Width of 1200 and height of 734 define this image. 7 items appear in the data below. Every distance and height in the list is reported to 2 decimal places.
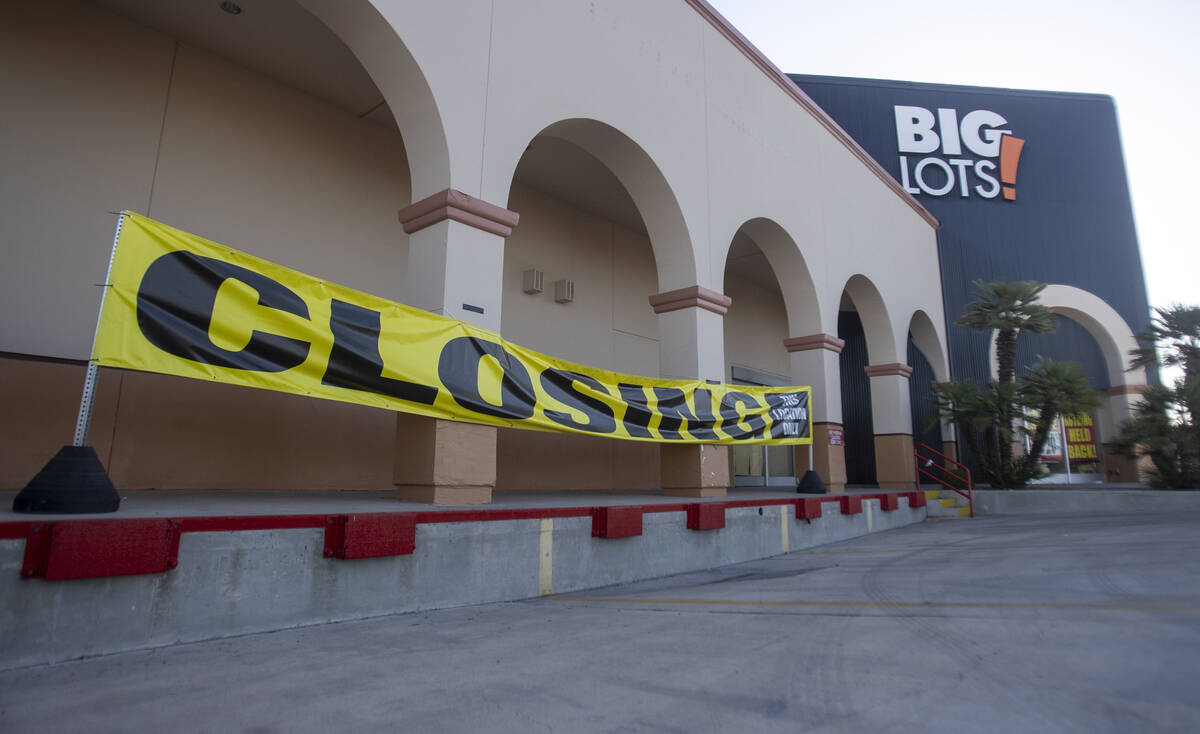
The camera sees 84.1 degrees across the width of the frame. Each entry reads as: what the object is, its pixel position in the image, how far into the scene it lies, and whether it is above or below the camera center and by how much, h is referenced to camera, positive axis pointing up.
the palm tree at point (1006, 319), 14.13 +3.56
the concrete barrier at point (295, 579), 2.76 -0.57
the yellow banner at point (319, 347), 3.45 +0.82
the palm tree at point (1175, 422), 13.34 +1.34
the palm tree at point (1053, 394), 13.12 +1.83
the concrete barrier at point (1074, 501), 12.42 -0.27
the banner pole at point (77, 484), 3.06 -0.06
